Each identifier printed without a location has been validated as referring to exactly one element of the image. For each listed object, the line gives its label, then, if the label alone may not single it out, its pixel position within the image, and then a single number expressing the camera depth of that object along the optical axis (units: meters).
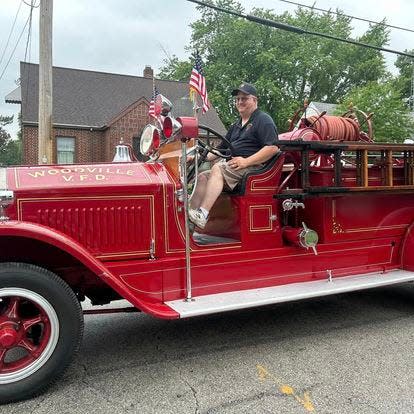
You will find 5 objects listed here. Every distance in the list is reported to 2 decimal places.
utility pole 8.00
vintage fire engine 2.78
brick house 20.80
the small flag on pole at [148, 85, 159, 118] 3.89
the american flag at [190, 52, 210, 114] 3.44
